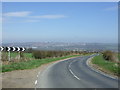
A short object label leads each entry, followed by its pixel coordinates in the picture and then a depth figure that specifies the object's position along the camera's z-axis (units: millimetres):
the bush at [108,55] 54703
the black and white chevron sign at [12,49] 37350
